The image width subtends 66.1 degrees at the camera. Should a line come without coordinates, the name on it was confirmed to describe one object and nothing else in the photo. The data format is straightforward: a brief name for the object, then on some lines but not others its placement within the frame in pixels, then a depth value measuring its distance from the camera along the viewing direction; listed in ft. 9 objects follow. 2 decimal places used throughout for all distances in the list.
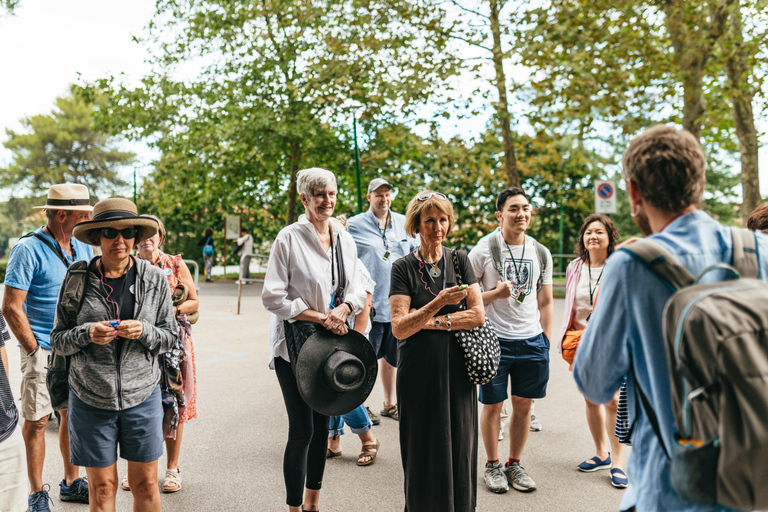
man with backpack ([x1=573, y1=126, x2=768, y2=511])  4.31
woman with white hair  10.98
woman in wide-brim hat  9.20
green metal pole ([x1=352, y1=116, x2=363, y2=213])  53.57
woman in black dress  10.10
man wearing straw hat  11.65
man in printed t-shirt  13.37
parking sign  48.85
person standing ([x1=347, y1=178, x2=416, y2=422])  18.38
